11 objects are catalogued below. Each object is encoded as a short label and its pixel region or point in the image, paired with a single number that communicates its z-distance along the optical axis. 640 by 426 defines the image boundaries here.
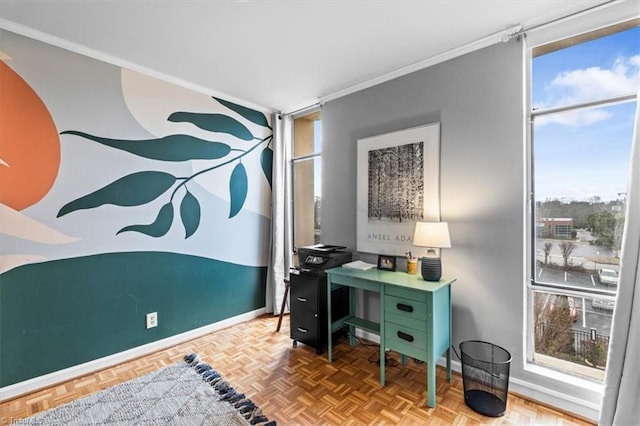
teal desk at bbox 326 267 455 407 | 1.96
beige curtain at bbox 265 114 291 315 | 3.62
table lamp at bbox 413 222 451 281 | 2.15
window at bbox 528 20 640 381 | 1.79
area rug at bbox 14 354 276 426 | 1.79
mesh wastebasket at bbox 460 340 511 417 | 1.86
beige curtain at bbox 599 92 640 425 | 1.48
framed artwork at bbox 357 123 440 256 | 2.48
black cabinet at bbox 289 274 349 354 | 2.65
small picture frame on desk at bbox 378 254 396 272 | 2.57
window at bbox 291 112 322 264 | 3.59
